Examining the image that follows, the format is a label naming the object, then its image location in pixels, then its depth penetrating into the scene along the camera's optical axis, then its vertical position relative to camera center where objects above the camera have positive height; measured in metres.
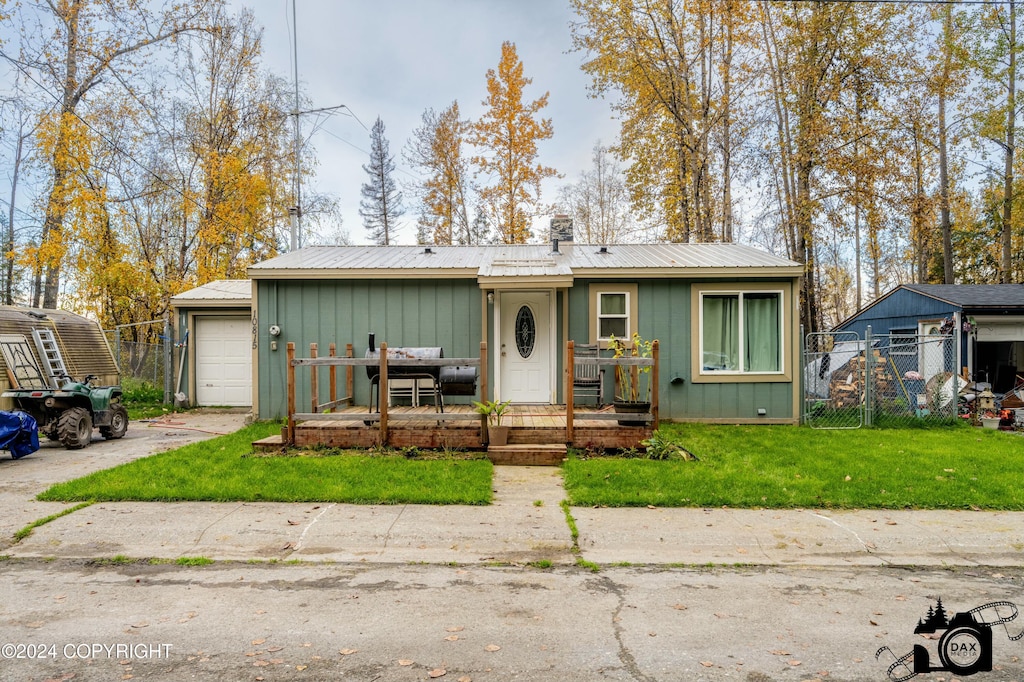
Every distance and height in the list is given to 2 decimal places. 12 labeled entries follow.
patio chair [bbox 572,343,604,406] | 8.61 -0.42
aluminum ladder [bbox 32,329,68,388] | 9.20 +0.08
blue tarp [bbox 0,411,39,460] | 6.93 -0.95
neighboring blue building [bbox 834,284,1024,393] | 11.66 +0.60
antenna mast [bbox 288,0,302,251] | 13.76 +4.84
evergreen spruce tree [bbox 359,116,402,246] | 26.47 +7.37
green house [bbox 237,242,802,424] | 9.51 +0.50
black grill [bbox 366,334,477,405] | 7.42 -0.27
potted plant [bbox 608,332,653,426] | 7.22 -0.49
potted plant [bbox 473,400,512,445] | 7.09 -0.97
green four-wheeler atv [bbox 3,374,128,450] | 7.91 -0.79
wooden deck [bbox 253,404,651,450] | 7.24 -1.05
